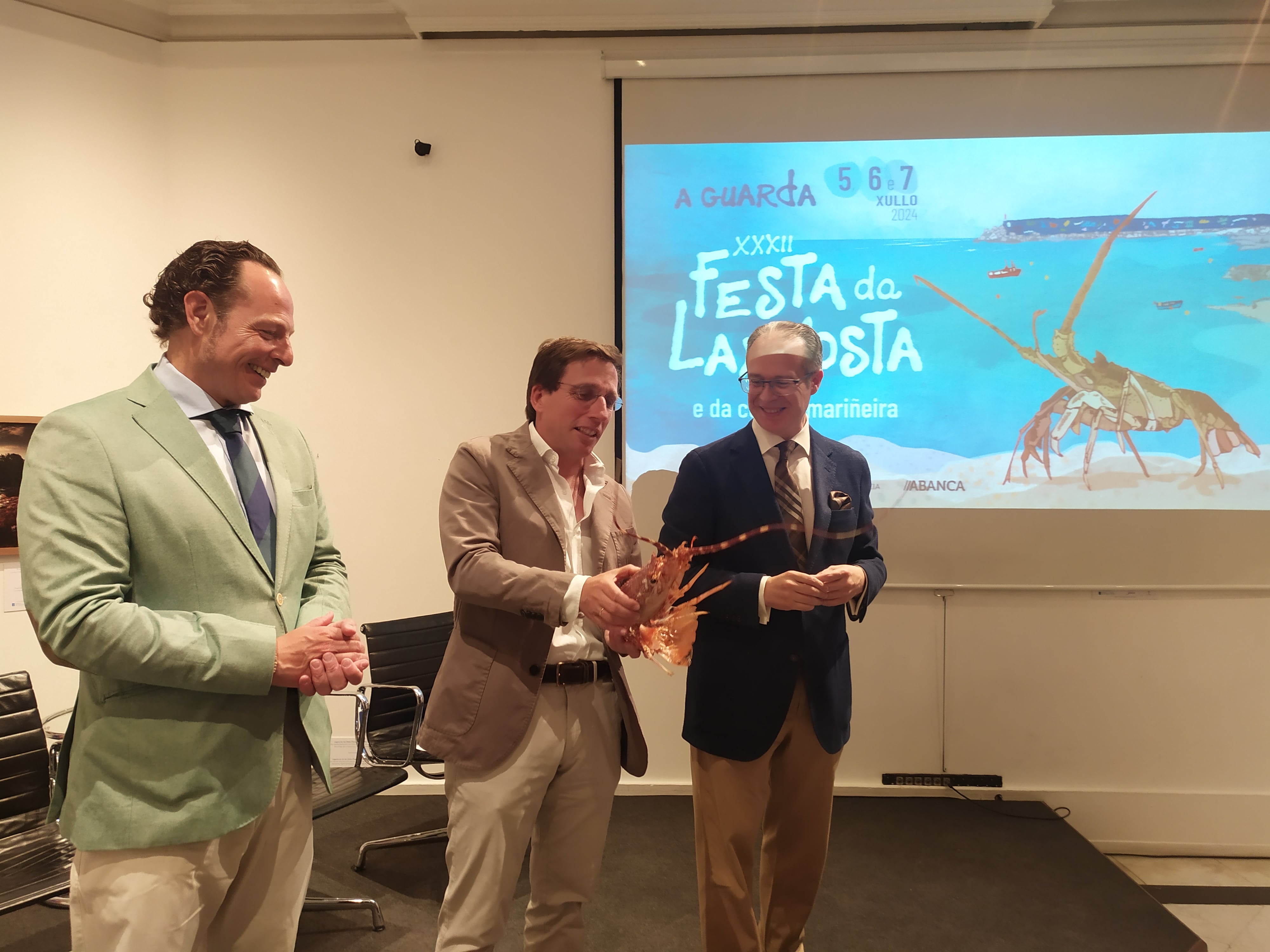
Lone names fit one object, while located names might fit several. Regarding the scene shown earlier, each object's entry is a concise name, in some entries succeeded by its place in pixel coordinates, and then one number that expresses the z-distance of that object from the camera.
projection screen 3.67
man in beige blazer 1.76
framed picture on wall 3.40
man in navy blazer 2.11
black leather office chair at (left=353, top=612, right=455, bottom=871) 3.11
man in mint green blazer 1.29
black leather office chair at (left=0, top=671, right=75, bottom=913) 2.25
